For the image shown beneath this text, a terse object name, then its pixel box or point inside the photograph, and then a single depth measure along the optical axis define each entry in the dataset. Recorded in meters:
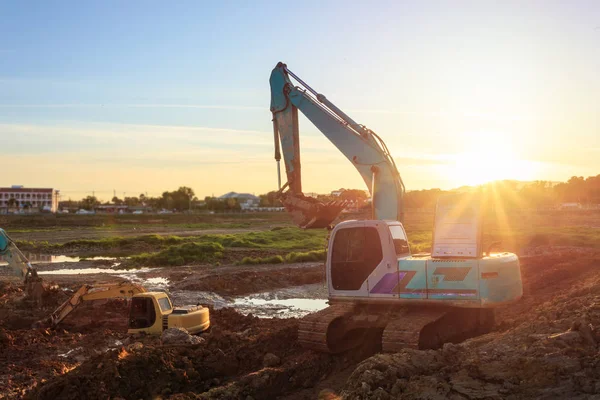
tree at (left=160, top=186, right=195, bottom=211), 167.25
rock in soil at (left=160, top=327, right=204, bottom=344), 12.37
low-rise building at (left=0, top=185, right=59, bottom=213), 186.31
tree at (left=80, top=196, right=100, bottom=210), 190.00
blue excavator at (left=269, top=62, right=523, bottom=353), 10.46
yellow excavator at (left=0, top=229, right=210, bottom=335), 13.70
